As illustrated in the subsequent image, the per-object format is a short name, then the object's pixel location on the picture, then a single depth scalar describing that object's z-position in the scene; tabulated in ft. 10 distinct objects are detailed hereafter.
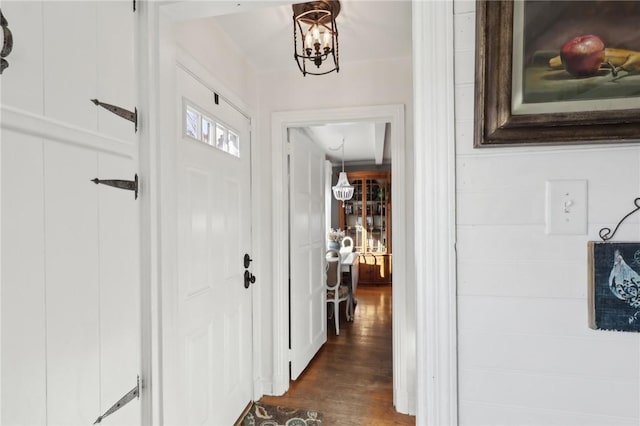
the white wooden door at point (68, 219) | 2.23
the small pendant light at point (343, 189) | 17.58
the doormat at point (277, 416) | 6.63
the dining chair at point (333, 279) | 12.13
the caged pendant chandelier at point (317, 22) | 4.94
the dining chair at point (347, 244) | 19.24
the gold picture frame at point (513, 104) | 2.15
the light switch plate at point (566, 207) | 2.26
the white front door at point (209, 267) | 4.73
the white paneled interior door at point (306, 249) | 8.02
